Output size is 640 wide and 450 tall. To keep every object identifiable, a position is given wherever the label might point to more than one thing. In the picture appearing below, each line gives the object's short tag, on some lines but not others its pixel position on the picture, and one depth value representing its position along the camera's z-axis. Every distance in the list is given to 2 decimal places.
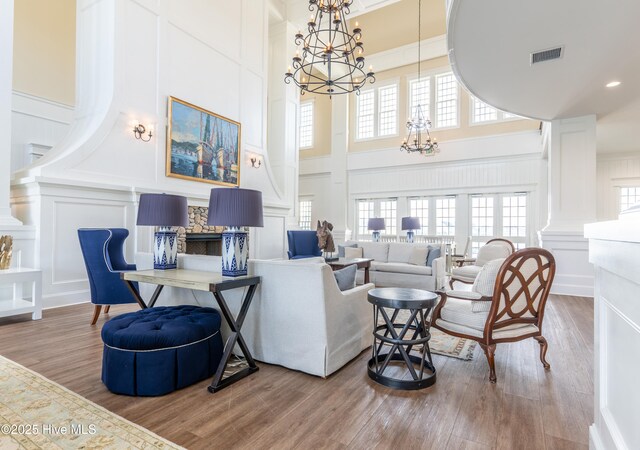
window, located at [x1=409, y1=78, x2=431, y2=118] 9.98
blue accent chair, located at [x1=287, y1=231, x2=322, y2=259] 7.50
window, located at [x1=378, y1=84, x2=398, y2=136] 10.54
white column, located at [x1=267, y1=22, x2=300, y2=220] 9.05
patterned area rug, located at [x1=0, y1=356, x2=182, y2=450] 1.65
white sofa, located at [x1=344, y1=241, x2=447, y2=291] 5.96
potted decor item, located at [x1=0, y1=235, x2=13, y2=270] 3.79
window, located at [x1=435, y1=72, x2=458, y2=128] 9.60
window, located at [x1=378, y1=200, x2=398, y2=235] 10.48
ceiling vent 3.70
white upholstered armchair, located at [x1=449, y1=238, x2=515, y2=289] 5.48
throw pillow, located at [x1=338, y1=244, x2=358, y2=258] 7.00
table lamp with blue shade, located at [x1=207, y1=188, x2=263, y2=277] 2.57
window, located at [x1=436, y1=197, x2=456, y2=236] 9.56
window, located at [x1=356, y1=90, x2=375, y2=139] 10.95
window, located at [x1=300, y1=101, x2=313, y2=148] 12.04
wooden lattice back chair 2.50
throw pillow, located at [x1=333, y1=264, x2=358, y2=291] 2.87
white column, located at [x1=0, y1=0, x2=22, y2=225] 4.16
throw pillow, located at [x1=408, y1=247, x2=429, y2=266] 6.40
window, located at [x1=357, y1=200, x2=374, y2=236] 10.93
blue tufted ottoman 2.16
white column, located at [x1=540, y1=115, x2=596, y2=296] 5.87
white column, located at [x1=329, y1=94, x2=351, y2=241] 11.05
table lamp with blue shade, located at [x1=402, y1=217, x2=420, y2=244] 8.12
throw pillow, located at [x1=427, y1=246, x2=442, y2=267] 6.27
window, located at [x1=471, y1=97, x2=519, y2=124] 8.94
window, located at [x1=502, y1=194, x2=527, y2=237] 8.66
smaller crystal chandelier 8.27
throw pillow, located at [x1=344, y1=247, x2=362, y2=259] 6.82
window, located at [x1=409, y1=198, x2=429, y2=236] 9.95
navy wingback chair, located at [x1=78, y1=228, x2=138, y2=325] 3.65
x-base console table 2.31
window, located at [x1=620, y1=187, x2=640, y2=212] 8.61
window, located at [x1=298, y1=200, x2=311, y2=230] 11.94
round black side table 2.37
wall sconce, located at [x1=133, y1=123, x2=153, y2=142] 5.25
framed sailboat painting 5.84
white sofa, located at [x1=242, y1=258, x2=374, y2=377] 2.47
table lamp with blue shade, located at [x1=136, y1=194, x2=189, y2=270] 3.11
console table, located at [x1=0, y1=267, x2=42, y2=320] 3.59
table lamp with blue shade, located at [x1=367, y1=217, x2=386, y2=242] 8.32
